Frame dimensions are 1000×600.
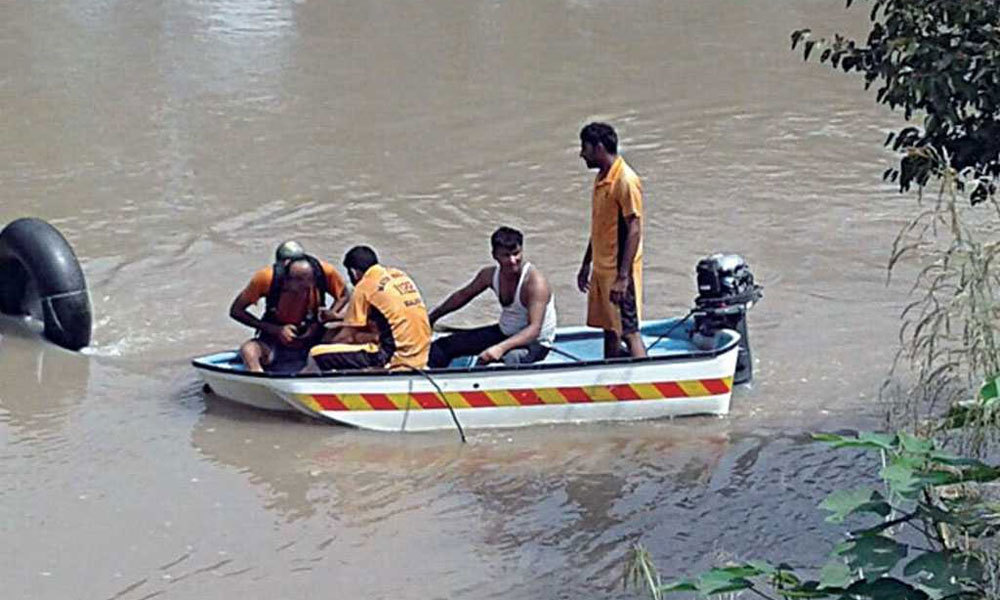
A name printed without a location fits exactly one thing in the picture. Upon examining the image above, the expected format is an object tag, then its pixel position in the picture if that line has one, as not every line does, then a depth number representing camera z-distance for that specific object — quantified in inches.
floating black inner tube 847.9
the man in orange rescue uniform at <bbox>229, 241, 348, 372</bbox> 763.8
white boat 724.4
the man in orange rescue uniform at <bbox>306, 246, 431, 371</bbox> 733.1
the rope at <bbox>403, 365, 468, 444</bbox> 722.1
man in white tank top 734.9
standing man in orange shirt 704.7
